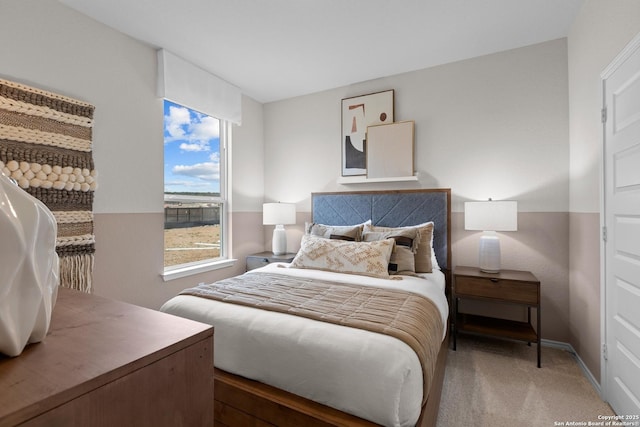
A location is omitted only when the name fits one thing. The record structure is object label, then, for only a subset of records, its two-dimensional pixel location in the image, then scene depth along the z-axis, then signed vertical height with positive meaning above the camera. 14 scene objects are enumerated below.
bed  1.21 -0.68
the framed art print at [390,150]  3.12 +0.65
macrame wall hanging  1.84 +0.35
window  2.97 +0.25
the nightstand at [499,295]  2.31 -0.70
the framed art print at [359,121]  3.26 +1.00
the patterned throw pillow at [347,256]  2.36 -0.39
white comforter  1.19 -0.67
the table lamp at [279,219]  3.54 -0.10
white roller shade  2.70 +1.24
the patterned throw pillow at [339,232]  2.77 -0.22
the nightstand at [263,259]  3.43 -0.57
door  1.53 -0.13
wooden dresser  0.47 -0.29
